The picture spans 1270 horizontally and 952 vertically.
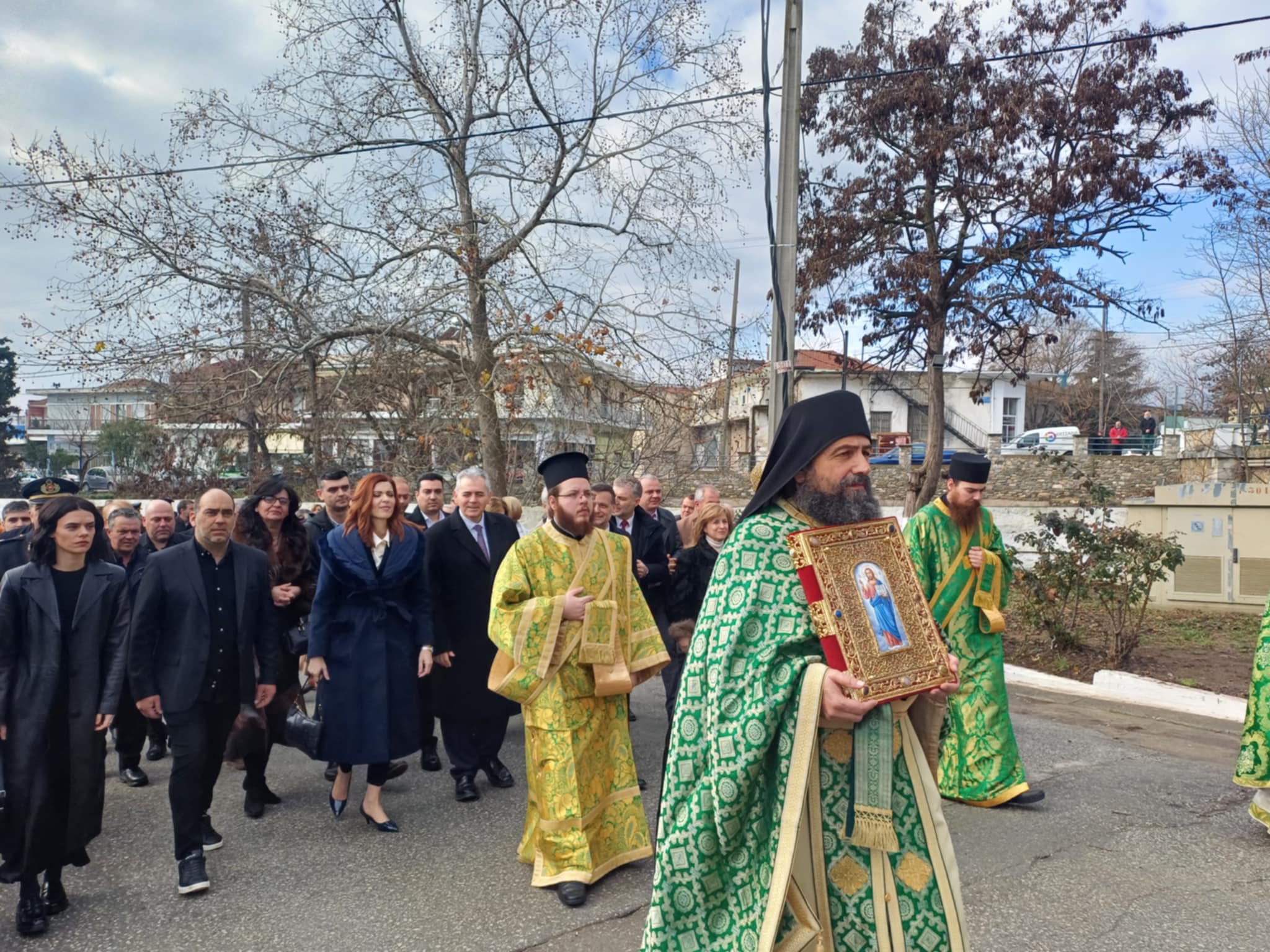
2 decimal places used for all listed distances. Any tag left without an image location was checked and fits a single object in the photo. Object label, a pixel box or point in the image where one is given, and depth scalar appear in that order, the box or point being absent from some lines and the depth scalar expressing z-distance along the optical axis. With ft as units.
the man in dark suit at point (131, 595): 20.98
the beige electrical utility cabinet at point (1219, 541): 39.11
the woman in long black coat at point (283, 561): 20.35
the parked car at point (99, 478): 80.03
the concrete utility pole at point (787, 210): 28.14
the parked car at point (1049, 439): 122.62
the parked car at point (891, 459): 112.16
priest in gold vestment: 15.19
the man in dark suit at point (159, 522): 21.95
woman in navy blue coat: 17.58
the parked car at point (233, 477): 44.83
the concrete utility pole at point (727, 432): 41.65
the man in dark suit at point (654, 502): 24.76
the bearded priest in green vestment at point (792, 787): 8.82
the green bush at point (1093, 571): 30.81
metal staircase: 153.69
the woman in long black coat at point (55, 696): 13.88
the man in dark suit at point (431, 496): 23.89
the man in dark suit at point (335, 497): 23.11
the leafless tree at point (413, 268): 40.29
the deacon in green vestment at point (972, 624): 18.65
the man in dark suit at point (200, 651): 15.37
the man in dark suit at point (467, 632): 20.06
